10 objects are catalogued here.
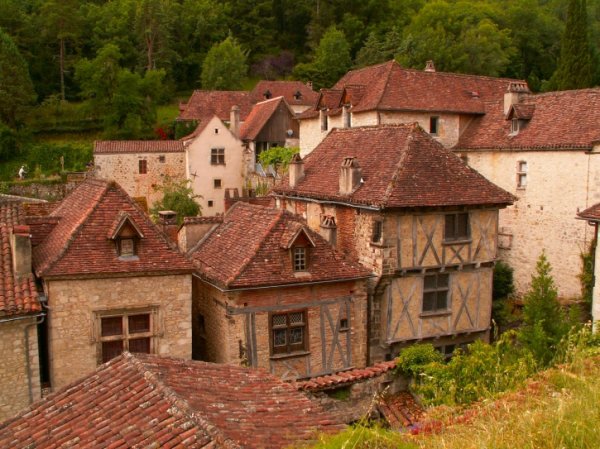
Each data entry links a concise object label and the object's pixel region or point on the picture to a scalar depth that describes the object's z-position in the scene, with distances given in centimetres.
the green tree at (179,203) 3738
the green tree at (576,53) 4306
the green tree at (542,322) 1405
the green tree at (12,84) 5316
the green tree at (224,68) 6831
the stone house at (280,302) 1688
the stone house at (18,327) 1348
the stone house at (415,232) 1891
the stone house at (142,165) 4406
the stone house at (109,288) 1468
